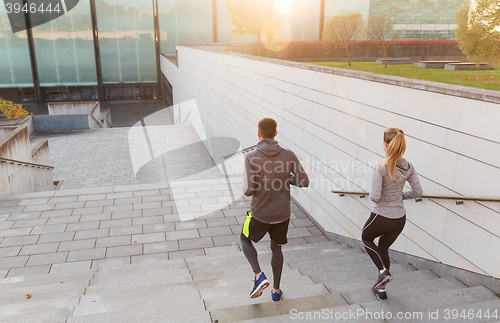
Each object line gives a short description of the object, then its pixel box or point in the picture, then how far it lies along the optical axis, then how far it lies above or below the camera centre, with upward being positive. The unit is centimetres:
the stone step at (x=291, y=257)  494 -254
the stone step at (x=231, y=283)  372 -220
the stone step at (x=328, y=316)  291 -190
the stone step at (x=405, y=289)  338 -204
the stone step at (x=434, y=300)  313 -196
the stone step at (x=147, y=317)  301 -199
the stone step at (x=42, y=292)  391 -233
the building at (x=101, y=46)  3094 +143
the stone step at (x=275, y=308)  307 -198
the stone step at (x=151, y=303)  328 -212
